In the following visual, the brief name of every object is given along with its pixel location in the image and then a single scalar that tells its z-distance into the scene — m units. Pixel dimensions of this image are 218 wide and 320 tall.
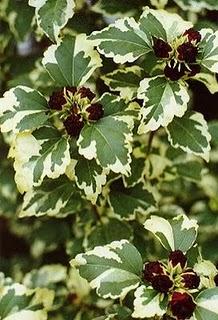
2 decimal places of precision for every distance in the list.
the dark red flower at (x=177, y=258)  0.82
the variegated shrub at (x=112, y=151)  0.84
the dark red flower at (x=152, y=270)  0.81
